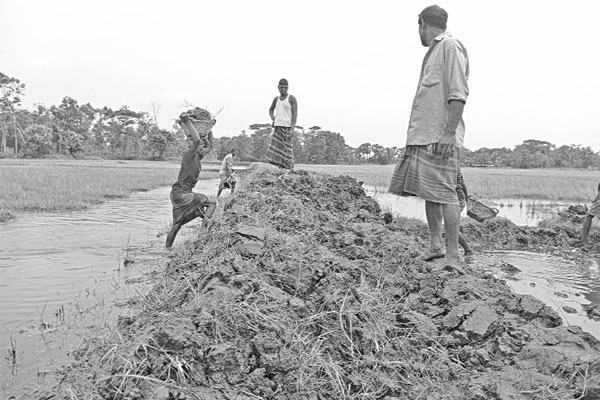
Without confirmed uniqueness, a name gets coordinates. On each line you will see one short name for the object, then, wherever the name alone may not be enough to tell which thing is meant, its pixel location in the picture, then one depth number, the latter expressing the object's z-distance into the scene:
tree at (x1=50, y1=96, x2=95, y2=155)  59.31
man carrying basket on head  5.57
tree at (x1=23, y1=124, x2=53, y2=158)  47.44
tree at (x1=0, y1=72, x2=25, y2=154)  52.50
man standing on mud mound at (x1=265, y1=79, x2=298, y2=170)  8.23
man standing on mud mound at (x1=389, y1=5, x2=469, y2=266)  3.56
